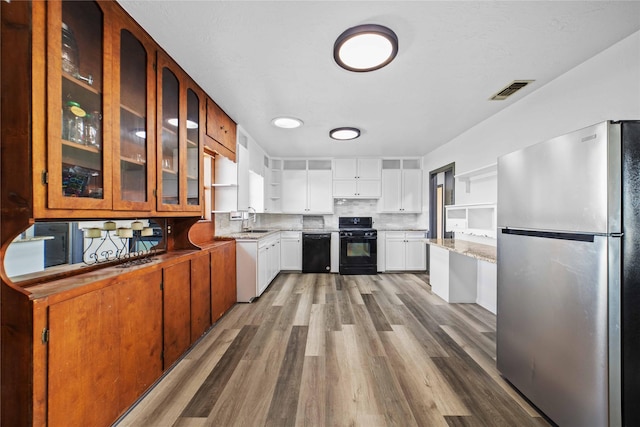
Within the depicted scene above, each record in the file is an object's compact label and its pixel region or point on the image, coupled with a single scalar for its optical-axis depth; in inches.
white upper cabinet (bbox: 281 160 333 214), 205.3
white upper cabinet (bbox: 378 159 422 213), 203.2
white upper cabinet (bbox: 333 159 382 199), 204.2
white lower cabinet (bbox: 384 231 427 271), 193.5
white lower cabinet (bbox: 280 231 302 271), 193.3
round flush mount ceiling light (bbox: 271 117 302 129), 119.0
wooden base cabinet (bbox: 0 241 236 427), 38.4
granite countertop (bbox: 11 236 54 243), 45.4
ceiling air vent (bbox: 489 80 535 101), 86.5
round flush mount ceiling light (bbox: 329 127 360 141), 132.7
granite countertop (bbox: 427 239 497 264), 87.2
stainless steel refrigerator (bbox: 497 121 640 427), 44.7
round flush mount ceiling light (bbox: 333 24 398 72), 60.9
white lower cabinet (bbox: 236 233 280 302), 129.0
